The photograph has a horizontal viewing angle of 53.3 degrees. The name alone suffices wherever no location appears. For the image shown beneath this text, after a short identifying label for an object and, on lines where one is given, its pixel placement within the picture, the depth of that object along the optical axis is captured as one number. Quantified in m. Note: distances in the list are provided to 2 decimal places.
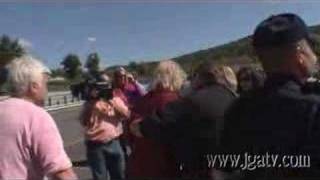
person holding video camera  2.37
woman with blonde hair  1.27
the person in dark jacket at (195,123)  0.87
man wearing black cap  0.65
